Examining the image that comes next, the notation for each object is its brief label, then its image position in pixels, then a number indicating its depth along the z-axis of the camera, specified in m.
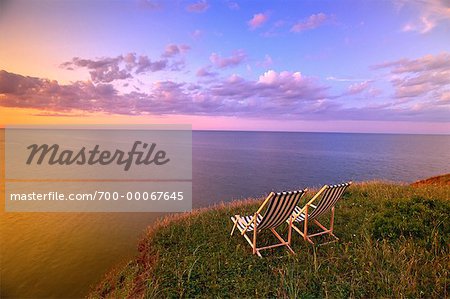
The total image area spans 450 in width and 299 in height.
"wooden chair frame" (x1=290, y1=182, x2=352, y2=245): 4.14
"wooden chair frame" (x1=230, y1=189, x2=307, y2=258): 3.80
